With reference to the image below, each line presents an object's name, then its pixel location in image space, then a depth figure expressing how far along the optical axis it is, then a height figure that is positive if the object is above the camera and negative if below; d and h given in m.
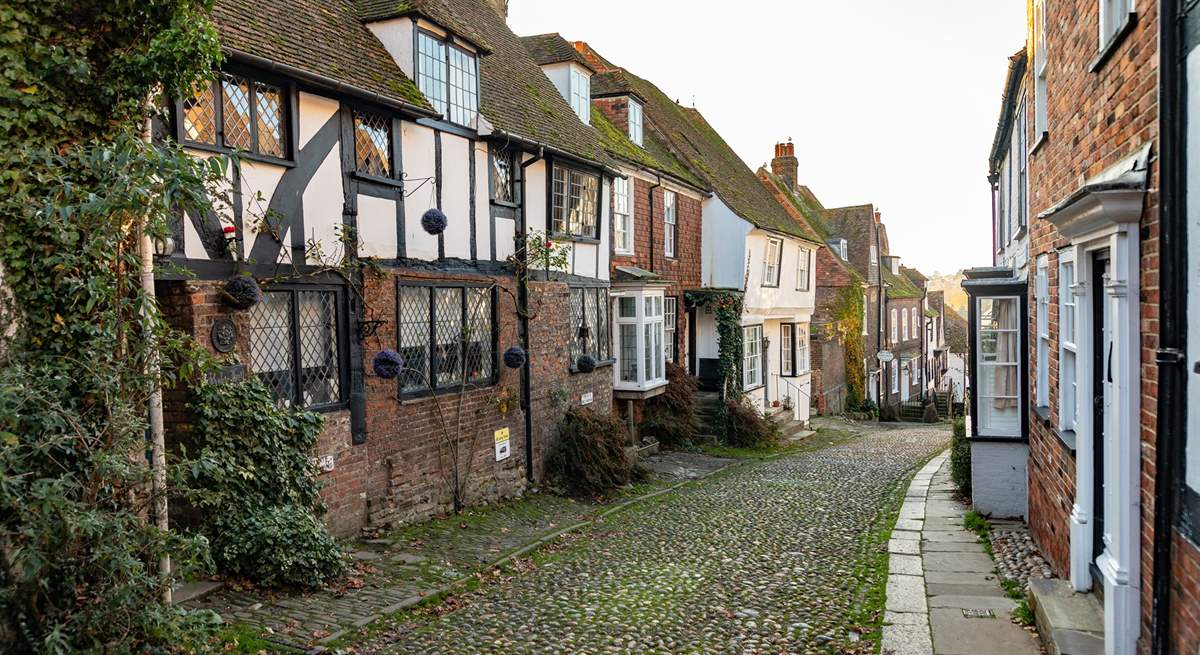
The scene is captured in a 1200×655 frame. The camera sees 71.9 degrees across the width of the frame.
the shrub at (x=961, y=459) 12.67 -2.29
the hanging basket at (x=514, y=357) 12.72 -0.61
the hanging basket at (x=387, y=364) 9.87 -0.54
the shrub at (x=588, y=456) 13.85 -2.38
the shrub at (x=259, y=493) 7.58 -1.69
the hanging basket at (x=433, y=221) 10.84 +1.29
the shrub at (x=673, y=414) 19.34 -2.31
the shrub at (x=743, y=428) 20.84 -2.86
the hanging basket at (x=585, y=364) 15.12 -0.87
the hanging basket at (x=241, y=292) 7.96 +0.27
